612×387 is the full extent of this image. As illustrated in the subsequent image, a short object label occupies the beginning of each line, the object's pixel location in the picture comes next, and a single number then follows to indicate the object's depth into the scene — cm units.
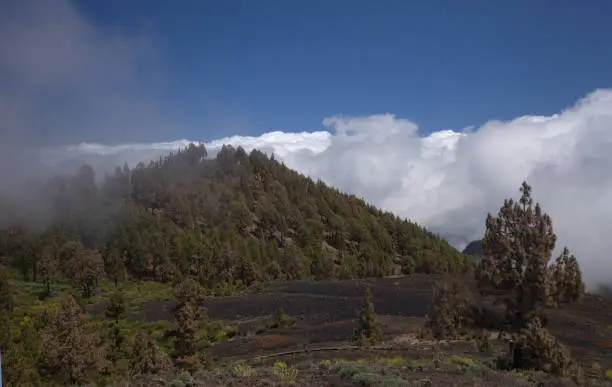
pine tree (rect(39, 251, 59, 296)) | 6969
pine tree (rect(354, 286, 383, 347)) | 3031
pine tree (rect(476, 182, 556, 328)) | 1686
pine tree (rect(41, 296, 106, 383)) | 2091
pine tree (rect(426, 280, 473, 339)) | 1811
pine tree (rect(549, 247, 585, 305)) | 1680
